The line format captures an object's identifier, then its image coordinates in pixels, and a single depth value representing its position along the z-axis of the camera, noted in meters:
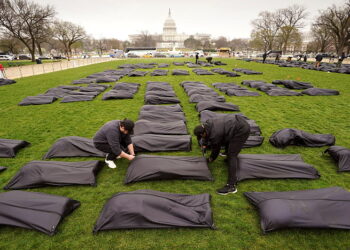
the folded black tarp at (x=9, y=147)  5.50
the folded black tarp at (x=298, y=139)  5.92
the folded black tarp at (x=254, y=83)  13.73
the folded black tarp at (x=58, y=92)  11.96
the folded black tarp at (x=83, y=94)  11.95
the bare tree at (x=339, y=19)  34.58
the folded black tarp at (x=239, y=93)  11.97
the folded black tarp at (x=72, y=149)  5.42
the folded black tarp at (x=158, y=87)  12.23
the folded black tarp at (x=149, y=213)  3.23
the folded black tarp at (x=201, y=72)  20.14
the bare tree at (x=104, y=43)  95.97
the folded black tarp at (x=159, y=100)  10.05
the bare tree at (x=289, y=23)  52.38
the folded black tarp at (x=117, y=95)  11.37
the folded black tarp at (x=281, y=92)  11.98
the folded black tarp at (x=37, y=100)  10.66
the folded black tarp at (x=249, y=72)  20.84
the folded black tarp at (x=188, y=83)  13.64
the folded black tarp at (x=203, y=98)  9.92
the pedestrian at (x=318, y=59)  25.22
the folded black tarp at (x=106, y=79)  15.90
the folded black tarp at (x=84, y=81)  16.10
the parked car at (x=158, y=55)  57.48
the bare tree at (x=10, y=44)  51.88
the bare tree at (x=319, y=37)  48.44
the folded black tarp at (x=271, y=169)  4.52
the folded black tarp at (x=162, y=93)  10.68
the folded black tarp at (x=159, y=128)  6.31
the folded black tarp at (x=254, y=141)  5.93
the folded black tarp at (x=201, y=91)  11.04
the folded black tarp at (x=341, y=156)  4.78
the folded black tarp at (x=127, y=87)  13.11
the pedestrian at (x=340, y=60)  22.92
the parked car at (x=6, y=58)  49.39
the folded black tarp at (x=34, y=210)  3.19
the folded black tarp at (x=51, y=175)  4.23
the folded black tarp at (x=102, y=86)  14.01
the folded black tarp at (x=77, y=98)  11.12
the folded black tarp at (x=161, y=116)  7.46
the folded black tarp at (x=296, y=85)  13.77
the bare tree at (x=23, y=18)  32.50
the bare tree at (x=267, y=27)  55.10
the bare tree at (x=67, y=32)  50.77
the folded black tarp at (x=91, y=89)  12.85
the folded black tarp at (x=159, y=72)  20.12
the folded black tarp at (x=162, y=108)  8.42
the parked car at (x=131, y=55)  57.67
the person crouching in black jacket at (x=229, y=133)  3.80
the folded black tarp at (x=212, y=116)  6.59
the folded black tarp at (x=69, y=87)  13.47
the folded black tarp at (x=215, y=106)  8.71
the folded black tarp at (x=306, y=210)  3.12
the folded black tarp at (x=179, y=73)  20.09
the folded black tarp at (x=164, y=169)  4.41
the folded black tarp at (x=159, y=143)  5.60
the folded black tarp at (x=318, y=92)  12.06
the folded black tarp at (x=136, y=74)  19.65
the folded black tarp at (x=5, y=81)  16.37
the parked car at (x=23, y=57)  55.04
